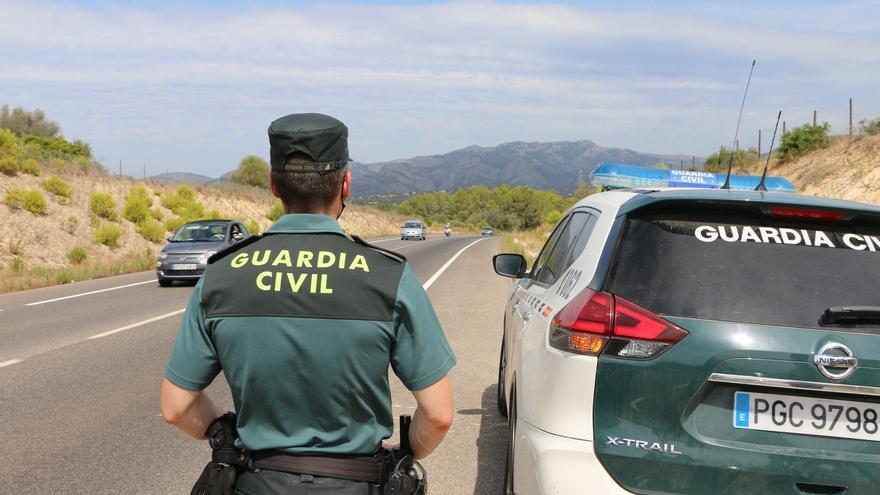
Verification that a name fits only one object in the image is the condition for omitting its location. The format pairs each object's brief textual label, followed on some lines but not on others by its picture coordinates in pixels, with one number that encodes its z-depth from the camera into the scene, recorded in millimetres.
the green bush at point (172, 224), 37812
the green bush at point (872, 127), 35219
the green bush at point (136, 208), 37438
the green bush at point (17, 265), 22703
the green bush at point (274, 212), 52875
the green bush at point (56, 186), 35406
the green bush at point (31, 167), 36219
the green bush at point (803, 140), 38938
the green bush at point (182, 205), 42466
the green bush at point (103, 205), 35500
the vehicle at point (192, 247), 17844
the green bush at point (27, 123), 59750
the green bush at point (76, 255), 28047
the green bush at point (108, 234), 32312
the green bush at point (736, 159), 44219
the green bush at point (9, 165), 34844
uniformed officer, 2064
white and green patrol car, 2820
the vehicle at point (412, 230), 54031
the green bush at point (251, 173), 72875
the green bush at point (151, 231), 35531
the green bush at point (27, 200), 31594
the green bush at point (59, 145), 56731
